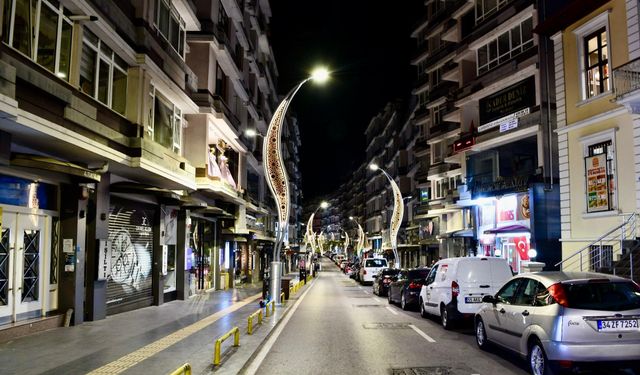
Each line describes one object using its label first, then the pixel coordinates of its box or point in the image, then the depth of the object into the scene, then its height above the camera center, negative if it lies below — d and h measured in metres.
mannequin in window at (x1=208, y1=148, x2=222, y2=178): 23.73 +3.16
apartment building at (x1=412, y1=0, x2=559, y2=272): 28.56 +6.20
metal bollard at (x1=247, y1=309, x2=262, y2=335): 12.58 -2.03
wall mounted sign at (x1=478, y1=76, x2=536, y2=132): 30.20 +8.05
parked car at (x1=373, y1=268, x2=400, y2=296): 27.25 -2.04
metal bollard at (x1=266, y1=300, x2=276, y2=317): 17.64 -2.15
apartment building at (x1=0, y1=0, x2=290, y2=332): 11.38 +2.19
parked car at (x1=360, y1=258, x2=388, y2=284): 37.94 -1.93
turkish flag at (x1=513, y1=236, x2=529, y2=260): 30.52 -0.36
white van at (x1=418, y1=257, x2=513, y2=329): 14.00 -1.16
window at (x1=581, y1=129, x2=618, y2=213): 18.28 +2.33
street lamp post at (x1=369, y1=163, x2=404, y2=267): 35.53 +1.27
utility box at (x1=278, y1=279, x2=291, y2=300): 22.69 -1.99
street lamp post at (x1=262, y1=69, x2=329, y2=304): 20.12 +2.45
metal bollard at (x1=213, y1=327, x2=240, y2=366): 8.99 -1.89
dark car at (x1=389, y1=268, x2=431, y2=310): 19.31 -1.76
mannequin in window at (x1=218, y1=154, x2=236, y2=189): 26.48 +3.45
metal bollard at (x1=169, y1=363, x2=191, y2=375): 6.57 -1.62
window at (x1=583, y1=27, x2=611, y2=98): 18.98 +6.20
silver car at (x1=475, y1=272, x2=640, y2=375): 7.82 -1.22
